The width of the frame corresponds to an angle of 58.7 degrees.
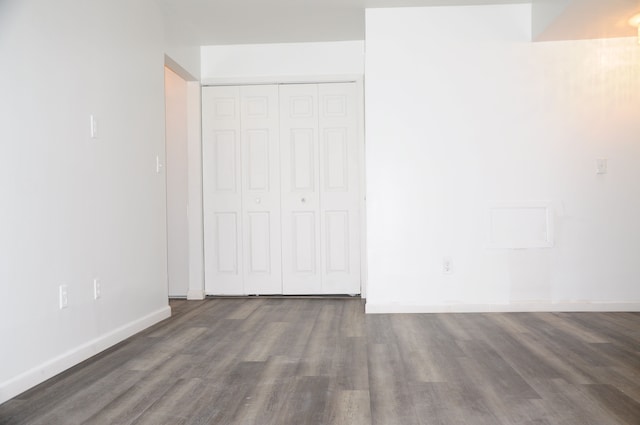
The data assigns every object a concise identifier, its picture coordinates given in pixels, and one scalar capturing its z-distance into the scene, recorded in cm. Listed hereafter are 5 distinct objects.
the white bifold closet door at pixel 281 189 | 554
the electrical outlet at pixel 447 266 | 463
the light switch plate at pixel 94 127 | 336
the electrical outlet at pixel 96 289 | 334
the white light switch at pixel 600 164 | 457
